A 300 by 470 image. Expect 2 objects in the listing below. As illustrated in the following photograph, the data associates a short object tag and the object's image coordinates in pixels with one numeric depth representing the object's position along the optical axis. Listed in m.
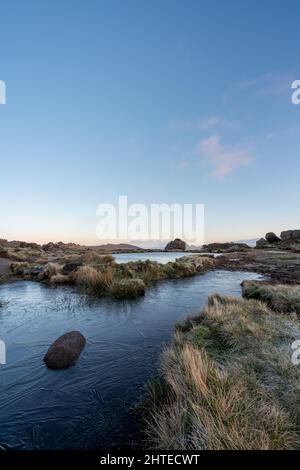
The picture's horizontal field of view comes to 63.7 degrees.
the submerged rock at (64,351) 6.22
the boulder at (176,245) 133.00
